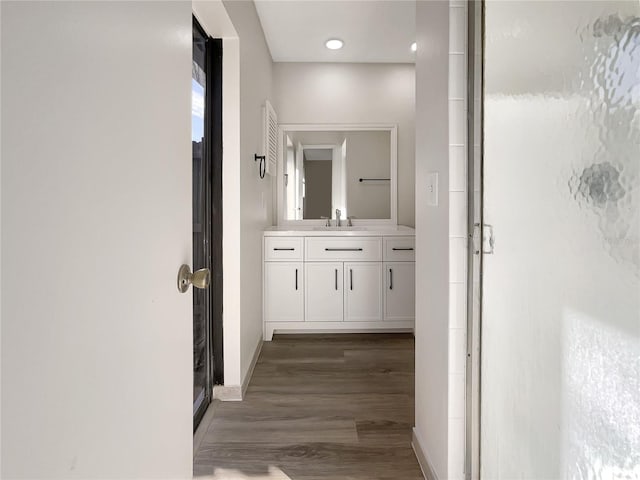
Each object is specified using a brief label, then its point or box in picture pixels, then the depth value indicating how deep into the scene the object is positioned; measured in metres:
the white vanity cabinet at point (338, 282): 3.36
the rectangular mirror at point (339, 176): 3.95
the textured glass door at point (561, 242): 0.76
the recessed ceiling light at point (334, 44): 3.41
